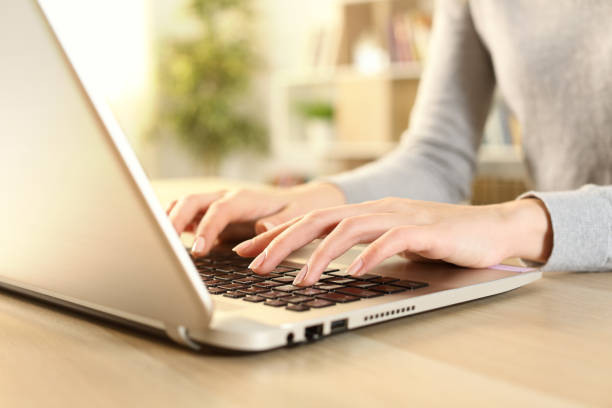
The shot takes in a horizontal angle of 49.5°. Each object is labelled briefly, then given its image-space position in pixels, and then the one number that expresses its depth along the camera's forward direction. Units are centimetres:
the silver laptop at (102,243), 40
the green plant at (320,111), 413
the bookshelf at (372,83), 347
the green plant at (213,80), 438
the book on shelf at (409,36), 345
